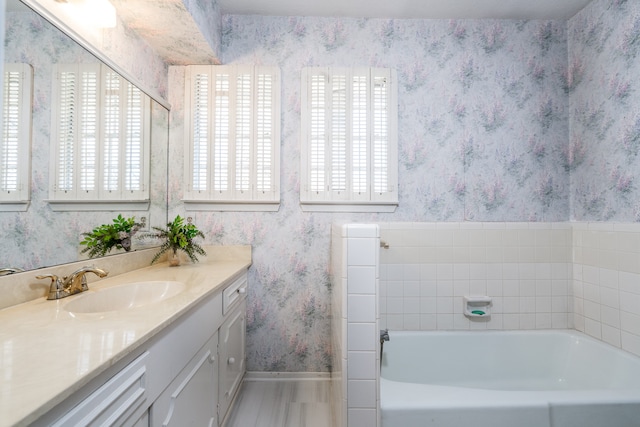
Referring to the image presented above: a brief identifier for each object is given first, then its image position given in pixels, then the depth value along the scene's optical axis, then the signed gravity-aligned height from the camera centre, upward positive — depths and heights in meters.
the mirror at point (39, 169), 1.02 +0.17
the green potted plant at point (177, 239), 1.78 -0.15
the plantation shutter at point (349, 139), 2.03 +0.57
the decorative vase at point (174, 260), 1.78 -0.29
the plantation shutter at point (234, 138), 2.02 +0.56
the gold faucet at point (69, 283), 1.08 -0.28
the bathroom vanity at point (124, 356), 0.54 -0.34
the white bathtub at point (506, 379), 1.12 -0.82
